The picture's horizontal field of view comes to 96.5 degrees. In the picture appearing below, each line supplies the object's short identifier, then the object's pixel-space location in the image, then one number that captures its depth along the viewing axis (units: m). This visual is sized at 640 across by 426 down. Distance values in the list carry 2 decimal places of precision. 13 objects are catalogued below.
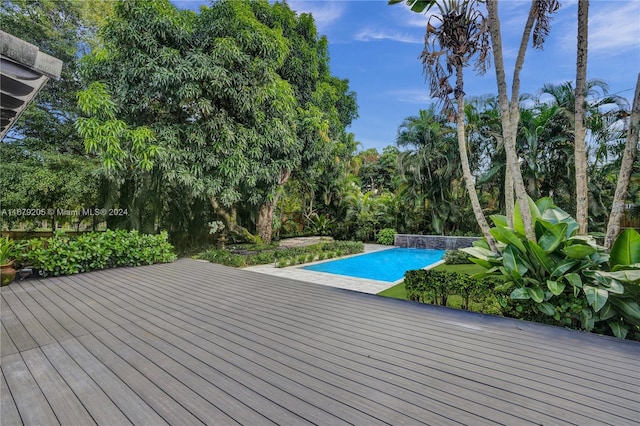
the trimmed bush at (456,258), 8.49
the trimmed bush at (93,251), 5.53
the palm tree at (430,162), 12.45
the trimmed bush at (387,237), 13.73
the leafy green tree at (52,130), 7.58
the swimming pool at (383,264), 7.84
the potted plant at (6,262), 4.94
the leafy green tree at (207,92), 7.36
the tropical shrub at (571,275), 2.97
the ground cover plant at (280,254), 7.70
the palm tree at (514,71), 3.98
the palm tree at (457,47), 4.60
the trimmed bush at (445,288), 3.99
